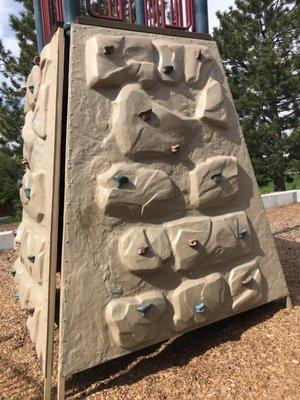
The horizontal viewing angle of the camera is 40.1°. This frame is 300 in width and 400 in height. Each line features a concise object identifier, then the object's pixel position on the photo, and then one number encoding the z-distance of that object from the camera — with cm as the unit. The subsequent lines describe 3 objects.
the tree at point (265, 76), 1325
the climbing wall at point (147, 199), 286
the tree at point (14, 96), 1284
